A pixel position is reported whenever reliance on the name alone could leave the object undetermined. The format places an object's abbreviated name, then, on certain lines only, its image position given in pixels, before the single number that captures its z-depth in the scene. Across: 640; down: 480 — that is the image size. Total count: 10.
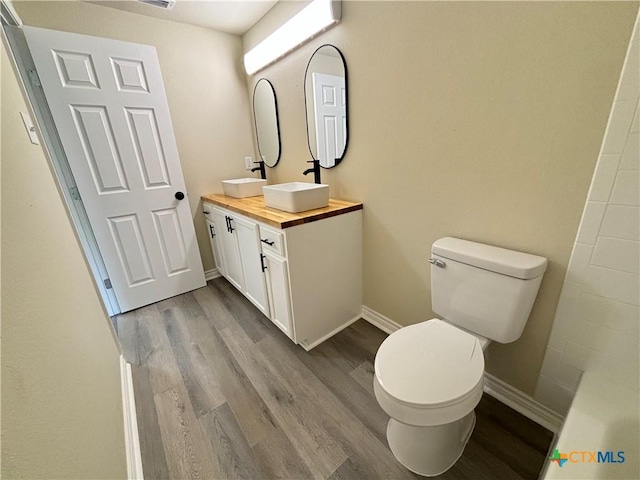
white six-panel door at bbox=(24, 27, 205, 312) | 1.68
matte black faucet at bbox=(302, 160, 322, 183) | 1.83
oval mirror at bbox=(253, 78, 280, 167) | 2.22
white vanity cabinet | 1.46
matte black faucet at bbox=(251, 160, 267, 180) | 2.55
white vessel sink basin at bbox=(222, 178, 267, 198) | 2.14
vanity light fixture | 1.47
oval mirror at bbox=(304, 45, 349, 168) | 1.60
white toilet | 0.86
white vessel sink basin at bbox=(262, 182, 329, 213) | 1.50
